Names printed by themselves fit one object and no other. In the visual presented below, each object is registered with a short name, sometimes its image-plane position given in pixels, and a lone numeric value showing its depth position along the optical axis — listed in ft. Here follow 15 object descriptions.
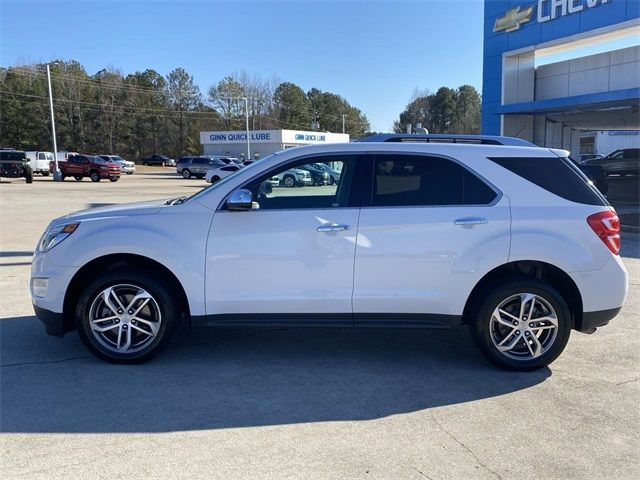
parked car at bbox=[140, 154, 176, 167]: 257.55
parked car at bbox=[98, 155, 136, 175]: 168.07
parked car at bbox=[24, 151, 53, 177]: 140.56
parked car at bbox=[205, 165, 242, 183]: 118.21
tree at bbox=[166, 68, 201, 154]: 324.39
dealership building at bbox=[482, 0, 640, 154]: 67.15
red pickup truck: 126.41
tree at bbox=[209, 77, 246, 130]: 322.55
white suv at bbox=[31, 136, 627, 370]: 14.61
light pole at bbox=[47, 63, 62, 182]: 125.44
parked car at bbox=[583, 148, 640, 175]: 93.75
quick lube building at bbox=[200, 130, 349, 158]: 219.61
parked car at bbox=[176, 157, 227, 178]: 162.09
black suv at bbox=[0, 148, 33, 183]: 113.91
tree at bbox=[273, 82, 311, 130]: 354.95
